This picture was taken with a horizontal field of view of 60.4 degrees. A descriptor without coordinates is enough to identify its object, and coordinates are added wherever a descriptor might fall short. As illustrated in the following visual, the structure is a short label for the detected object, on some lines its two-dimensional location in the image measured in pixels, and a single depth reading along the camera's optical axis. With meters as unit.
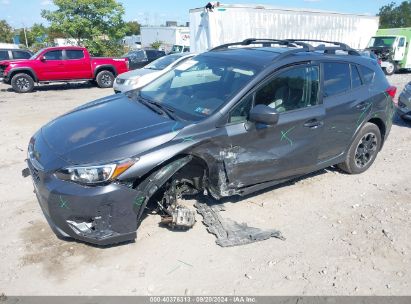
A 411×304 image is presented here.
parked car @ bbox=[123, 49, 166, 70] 17.69
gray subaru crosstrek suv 2.98
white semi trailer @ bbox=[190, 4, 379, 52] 13.95
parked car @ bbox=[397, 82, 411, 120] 7.81
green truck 18.39
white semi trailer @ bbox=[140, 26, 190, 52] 33.01
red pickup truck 13.01
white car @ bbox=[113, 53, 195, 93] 10.53
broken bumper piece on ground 3.45
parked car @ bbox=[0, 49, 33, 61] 14.37
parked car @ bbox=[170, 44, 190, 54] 24.06
